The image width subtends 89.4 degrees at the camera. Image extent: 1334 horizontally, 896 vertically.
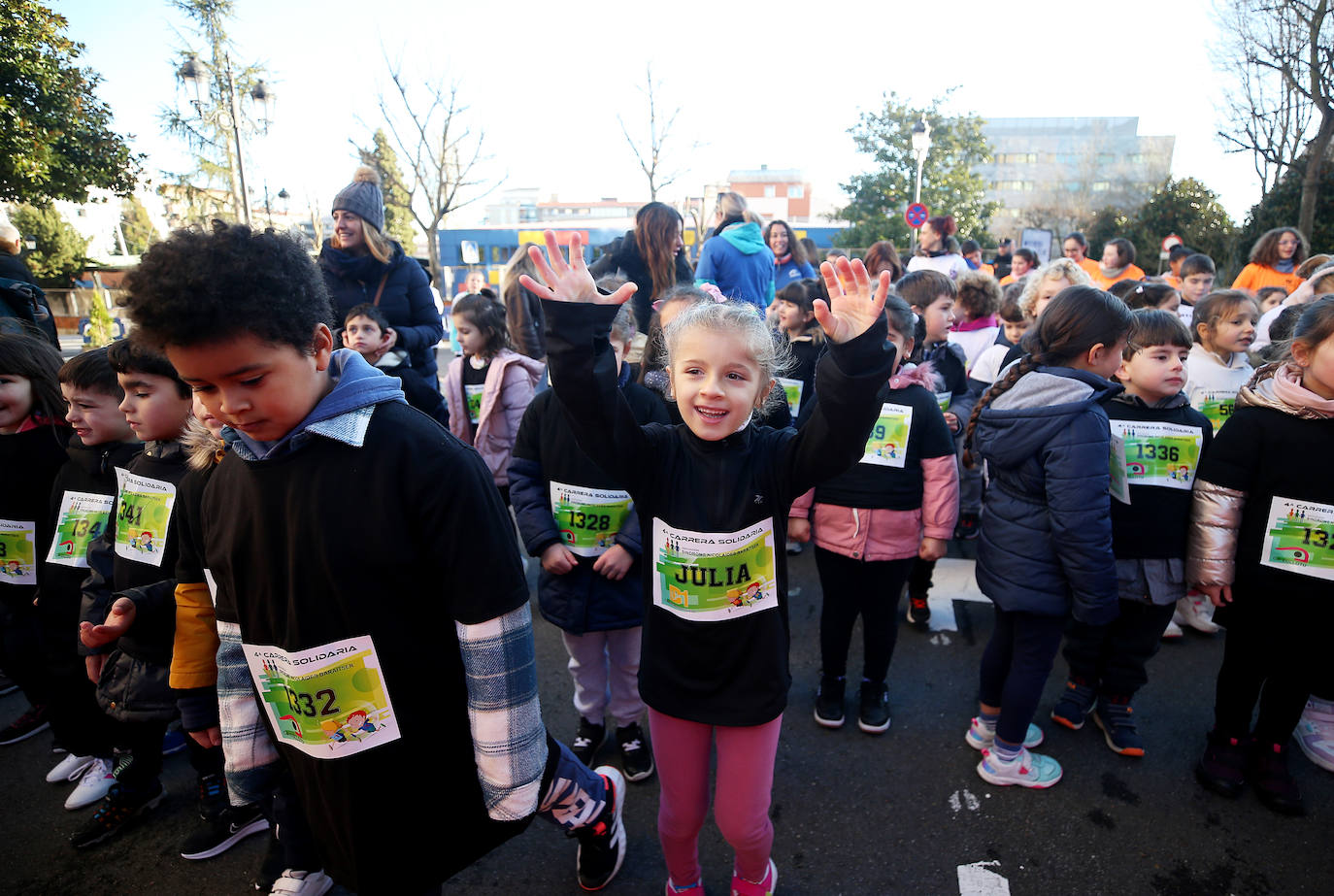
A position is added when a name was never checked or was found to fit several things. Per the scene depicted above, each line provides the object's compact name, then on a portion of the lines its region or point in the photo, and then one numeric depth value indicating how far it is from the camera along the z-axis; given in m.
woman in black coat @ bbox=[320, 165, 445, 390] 3.89
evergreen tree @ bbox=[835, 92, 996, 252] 23.30
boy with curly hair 1.30
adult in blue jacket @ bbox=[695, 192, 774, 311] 5.07
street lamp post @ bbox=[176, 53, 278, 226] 13.02
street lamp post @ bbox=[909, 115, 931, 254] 16.42
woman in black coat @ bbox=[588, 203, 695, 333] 4.50
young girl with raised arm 1.75
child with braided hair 2.37
